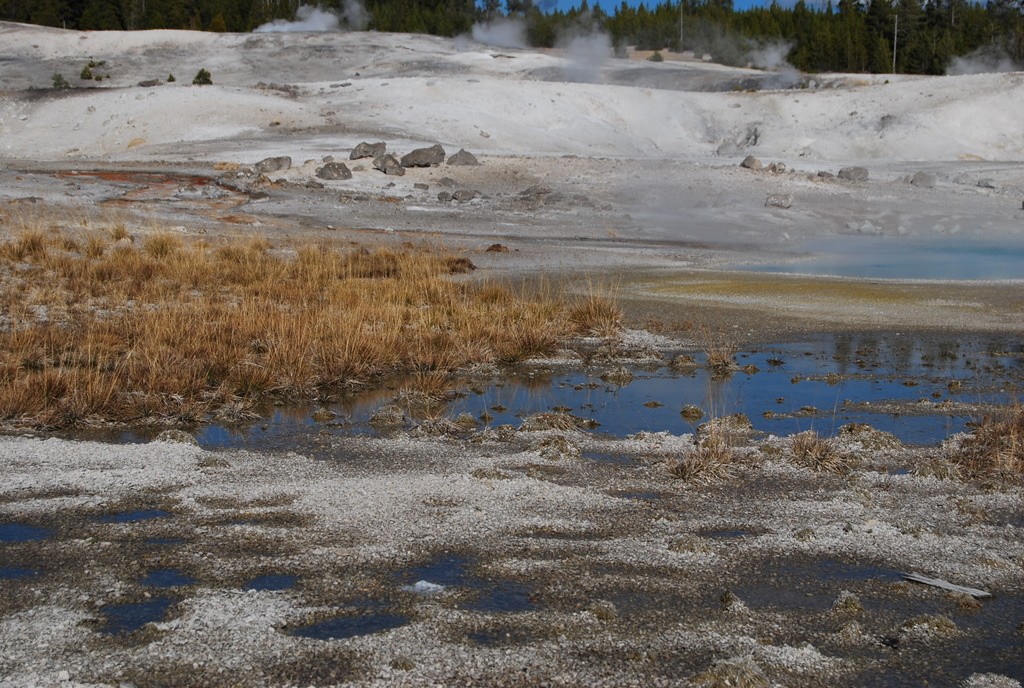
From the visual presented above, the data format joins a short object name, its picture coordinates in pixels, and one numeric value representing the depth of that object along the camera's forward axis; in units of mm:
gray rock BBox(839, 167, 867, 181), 31906
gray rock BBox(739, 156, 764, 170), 32188
